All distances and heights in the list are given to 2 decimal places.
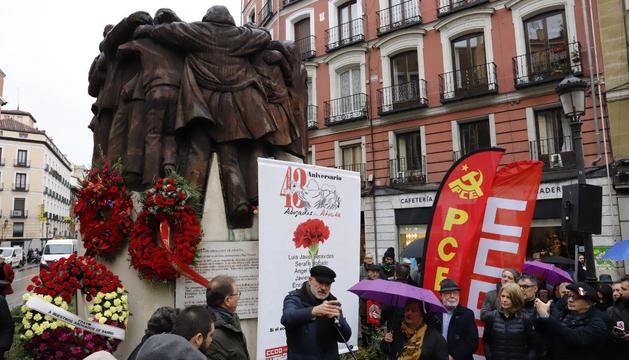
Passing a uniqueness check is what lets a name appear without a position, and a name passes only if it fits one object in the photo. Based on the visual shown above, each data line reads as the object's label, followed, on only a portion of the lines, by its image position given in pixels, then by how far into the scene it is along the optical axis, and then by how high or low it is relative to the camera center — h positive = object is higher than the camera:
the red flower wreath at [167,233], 5.41 +0.09
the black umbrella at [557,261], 10.16 -0.63
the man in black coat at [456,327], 4.67 -0.89
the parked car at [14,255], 37.28 -0.76
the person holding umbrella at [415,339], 4.09 -0.89
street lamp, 7.01 +1.80
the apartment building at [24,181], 60.72 +7.94
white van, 26.46 -0.21
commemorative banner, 5.27 +0.02
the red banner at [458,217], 5.82 +0.19
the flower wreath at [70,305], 4.88 -0.66
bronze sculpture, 6.08 +1.71
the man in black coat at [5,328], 5.22 -0.87
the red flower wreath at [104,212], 5.80 +0.36
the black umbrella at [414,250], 11.19 -0.37
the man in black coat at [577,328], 4.41 -0.88
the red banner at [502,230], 5.98 +0.02
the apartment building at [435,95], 17.28 +5.54
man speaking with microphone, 3.79 -0.69
